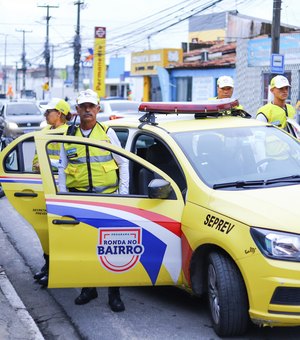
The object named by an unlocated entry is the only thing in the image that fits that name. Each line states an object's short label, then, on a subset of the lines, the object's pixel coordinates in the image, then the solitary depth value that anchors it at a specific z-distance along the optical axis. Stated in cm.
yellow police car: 419
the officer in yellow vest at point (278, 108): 712
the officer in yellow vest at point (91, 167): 528
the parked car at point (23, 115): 2219
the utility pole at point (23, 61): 8461
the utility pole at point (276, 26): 1922
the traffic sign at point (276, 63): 1728
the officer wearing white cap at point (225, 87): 800
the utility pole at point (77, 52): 4852
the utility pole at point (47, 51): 6366
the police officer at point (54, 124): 598
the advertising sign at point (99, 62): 4222
